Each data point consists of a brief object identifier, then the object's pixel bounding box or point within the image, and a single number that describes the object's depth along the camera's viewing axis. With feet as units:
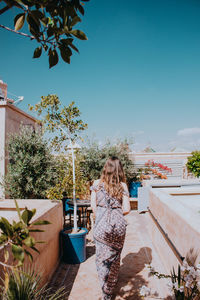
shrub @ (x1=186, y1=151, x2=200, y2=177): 33.63
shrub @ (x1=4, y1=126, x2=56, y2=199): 20.35
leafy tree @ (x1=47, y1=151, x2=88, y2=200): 14.92
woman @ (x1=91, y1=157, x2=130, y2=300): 9.66
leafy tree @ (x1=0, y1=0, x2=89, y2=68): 3.65
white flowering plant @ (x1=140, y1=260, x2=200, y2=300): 5.57
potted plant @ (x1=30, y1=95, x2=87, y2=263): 13.97
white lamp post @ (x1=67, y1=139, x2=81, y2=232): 14.30
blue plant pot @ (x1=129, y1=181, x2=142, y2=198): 30.17
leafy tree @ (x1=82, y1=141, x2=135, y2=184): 28.73
